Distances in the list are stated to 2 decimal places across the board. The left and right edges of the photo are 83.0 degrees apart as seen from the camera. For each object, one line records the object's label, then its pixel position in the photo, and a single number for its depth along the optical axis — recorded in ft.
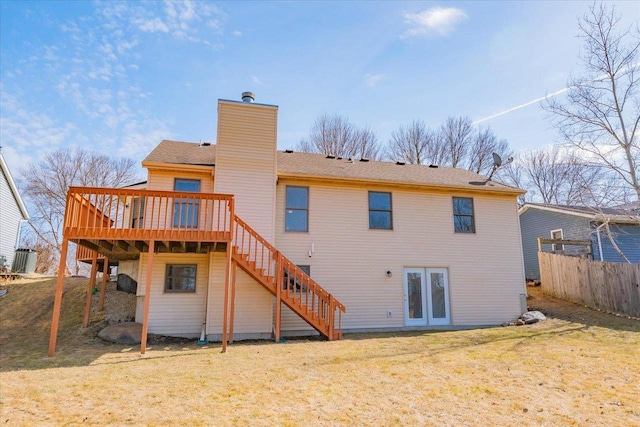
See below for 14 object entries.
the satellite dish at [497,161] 48.16
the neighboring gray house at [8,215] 58.70
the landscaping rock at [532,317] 39.68
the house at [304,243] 32.37
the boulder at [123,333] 31.07
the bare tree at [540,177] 93.56
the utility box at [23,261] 58.95
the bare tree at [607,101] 45.75
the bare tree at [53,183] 90.48
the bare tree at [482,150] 96.37
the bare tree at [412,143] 95.91
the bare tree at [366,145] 94.62
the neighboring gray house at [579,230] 51.90
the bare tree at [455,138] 96.22
